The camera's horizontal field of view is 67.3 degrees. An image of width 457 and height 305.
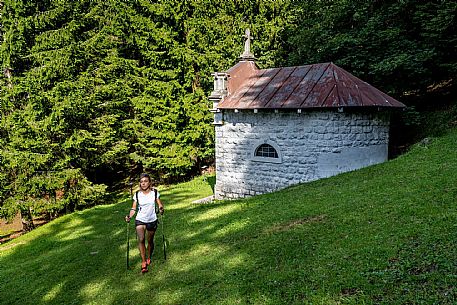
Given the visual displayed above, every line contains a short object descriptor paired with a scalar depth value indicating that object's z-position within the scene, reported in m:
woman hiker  6.32
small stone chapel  10.84
